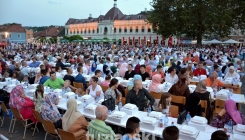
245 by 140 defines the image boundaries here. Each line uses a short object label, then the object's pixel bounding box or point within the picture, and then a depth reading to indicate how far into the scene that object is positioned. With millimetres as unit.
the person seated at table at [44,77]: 8028
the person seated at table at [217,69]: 9186
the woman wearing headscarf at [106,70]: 10898
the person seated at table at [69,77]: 8531
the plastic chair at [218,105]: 5938
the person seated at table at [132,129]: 3394
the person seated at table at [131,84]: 6739
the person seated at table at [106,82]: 7548
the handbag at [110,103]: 5148
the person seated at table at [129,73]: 9575
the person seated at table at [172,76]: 8197
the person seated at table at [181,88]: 6071
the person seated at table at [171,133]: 3004
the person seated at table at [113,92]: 5691
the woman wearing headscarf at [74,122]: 4200
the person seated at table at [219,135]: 3000
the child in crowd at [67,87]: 6996
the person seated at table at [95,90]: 6387
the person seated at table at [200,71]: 9938
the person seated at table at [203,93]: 5570
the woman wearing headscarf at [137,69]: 9963
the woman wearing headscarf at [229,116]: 4371
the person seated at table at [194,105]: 5062
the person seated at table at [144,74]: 8953
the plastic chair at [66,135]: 3846
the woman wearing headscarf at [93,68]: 11594
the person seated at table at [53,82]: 7523
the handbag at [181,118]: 4505
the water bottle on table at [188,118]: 4523
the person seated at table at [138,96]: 5746
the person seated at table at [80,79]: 8341
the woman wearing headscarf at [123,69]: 10633
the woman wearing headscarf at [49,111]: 5047
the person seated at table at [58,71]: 10130
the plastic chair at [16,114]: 5538
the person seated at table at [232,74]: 8943
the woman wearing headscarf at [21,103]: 5797
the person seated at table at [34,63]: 12998
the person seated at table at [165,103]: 5086
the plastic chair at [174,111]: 5162
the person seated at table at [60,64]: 12722
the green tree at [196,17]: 30750
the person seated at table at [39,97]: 5684
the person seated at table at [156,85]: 7023
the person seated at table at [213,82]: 7562
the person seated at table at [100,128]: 3574
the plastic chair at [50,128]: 4586
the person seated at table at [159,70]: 8812
